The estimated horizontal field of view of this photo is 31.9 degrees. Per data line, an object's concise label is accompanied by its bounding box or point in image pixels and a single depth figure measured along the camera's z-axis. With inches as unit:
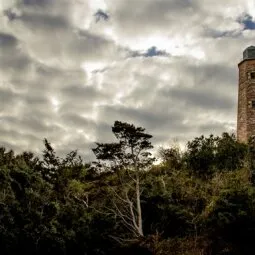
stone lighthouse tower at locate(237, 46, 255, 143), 1707.7
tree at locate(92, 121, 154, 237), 1149.1
